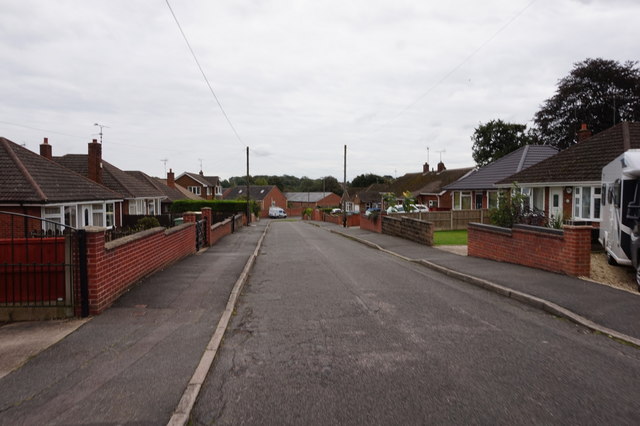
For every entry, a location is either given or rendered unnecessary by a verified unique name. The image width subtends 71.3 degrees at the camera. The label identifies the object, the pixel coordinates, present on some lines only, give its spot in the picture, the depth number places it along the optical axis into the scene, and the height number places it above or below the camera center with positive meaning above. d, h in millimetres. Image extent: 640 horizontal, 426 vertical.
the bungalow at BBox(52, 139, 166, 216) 27750 +1426
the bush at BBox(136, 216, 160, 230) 24250 -1370
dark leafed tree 31578 +7473
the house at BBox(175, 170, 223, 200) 71625 +2385
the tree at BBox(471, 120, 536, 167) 50500 +7006
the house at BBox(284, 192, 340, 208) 104875 +40
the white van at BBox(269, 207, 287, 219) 80312 -2510
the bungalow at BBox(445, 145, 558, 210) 28875 +1620
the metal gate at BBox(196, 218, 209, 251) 16938 -1400
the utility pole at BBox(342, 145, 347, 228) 40178 +1913
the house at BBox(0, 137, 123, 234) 16125 +256
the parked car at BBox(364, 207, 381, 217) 28973 -817
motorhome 8862 -210
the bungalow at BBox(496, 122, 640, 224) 17000 +1054
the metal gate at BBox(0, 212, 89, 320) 6449 -1163
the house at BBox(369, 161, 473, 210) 46781 +1897
